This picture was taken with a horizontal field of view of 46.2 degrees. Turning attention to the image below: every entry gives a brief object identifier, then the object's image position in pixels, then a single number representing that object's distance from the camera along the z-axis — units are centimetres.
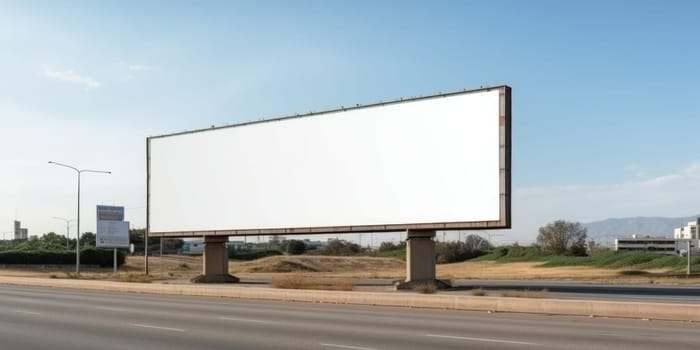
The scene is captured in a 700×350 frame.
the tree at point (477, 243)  13402
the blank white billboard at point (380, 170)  3934
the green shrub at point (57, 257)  9088
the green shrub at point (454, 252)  11125
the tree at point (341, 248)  16188
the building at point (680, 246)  8451
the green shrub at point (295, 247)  16575
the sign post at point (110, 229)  7388
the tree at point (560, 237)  11609
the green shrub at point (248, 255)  12641
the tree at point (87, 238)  15582
